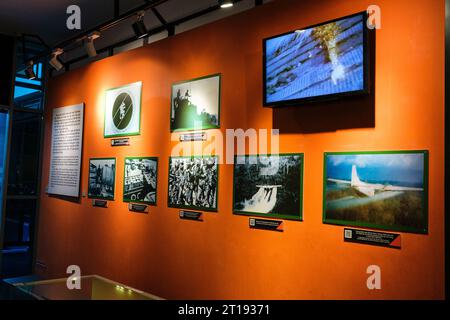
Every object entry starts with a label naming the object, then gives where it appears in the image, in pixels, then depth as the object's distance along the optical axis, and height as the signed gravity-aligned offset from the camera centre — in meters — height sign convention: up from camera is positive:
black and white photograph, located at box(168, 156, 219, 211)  3.74 +0.00
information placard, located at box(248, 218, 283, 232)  3.20 -0.32
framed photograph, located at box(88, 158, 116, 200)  4.93 +0.02
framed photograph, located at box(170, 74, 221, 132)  3.77 +0.77
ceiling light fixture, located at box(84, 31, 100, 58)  4.58 +1.58
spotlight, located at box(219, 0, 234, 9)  3.30 +1.49
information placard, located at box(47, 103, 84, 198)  5.55 +0.40
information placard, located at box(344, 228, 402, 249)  2.56 -0.33
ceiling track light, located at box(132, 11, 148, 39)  4.05 +1.57
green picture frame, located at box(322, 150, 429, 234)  2.46 -0.05
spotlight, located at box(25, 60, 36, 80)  5.60 +1.49
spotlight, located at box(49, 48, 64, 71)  5.14 +1.56
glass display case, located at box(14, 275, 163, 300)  2.33 -0.70
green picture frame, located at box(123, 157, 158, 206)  4.32 -0.12
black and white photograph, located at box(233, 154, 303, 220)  3.11 +0.00
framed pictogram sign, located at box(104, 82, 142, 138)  4.64 +0.84
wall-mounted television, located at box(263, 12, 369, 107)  2.65 +0.89
